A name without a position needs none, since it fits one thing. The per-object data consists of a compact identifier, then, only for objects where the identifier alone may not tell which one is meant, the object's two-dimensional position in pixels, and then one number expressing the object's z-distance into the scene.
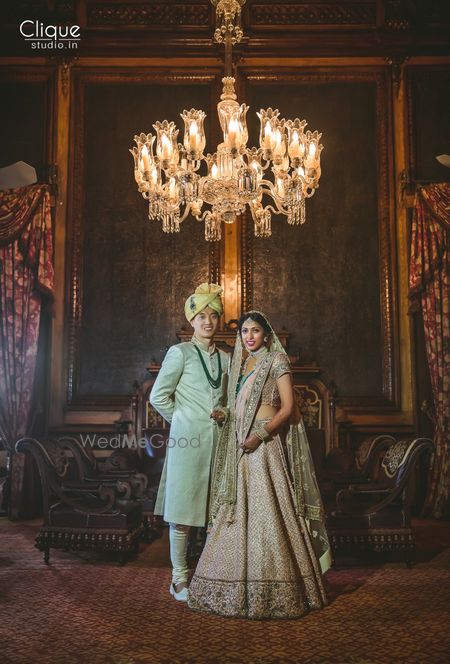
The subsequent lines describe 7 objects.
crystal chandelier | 4.28
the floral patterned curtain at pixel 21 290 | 6.13
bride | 3.02
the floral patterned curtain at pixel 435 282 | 6.12
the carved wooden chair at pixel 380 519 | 4.18
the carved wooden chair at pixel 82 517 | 4.20
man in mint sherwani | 3.33
